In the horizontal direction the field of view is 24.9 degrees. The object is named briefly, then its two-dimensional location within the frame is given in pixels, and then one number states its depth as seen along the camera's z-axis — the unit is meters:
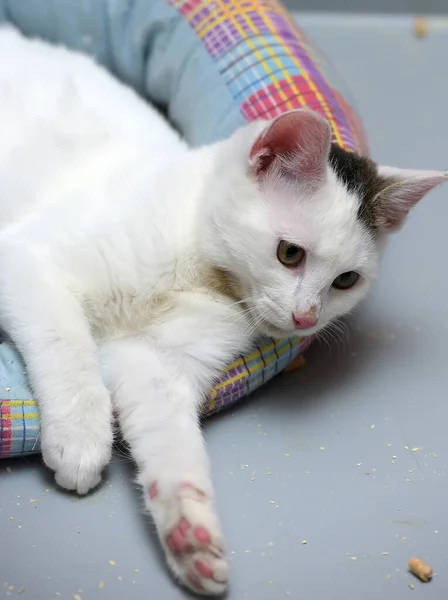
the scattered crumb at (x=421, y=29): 0.96
